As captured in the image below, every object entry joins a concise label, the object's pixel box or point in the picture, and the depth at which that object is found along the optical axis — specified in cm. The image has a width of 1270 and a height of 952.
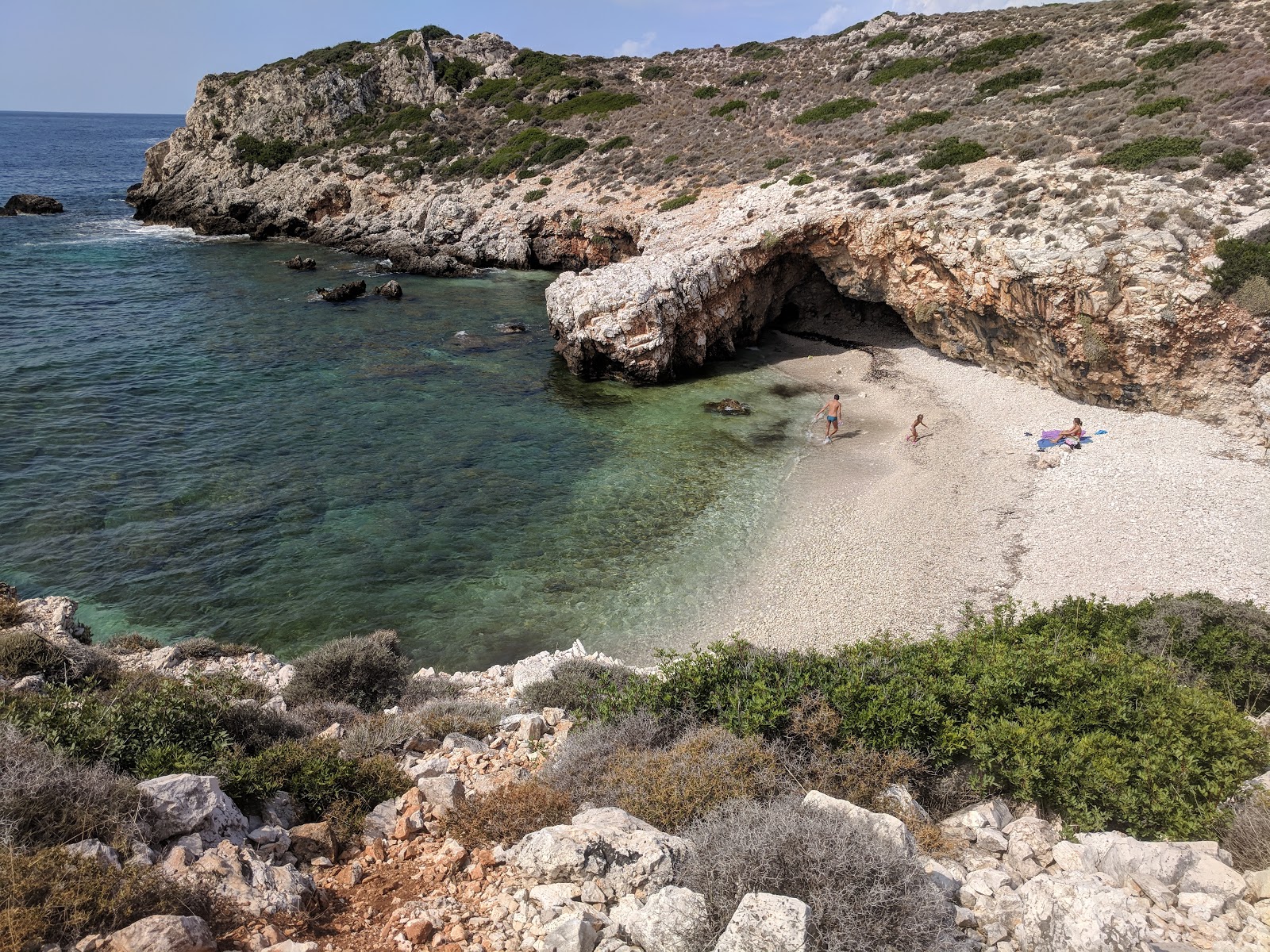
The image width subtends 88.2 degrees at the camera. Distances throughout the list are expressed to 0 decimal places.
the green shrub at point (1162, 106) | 2558
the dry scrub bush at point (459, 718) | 847
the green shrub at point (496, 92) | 6219
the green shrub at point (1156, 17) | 3472
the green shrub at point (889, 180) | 2777
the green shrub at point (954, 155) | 2773
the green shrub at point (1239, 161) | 2083
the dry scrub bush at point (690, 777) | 598
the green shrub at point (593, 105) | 5466
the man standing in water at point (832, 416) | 2236
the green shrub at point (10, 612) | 1080
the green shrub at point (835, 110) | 3925
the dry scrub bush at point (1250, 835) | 550
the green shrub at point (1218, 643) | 883
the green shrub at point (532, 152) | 4834
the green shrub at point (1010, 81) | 3488
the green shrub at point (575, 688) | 912
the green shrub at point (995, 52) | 3947
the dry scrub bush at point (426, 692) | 1024
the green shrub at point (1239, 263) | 1784
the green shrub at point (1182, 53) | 2931
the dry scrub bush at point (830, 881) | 437
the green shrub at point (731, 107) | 4650
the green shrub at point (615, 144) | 4659
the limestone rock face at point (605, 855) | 509
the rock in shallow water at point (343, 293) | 3603
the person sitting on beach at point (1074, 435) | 1948
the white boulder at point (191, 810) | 517
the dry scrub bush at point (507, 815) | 602
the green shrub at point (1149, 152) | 2227
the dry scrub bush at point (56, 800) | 461
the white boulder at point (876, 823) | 537
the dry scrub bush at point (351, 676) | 1007
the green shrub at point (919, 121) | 3325
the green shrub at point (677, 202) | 3468
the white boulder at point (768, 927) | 412
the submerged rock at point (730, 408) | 2459
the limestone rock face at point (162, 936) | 410
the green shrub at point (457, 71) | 6475
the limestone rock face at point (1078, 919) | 433
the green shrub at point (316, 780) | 609
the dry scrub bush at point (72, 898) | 392
